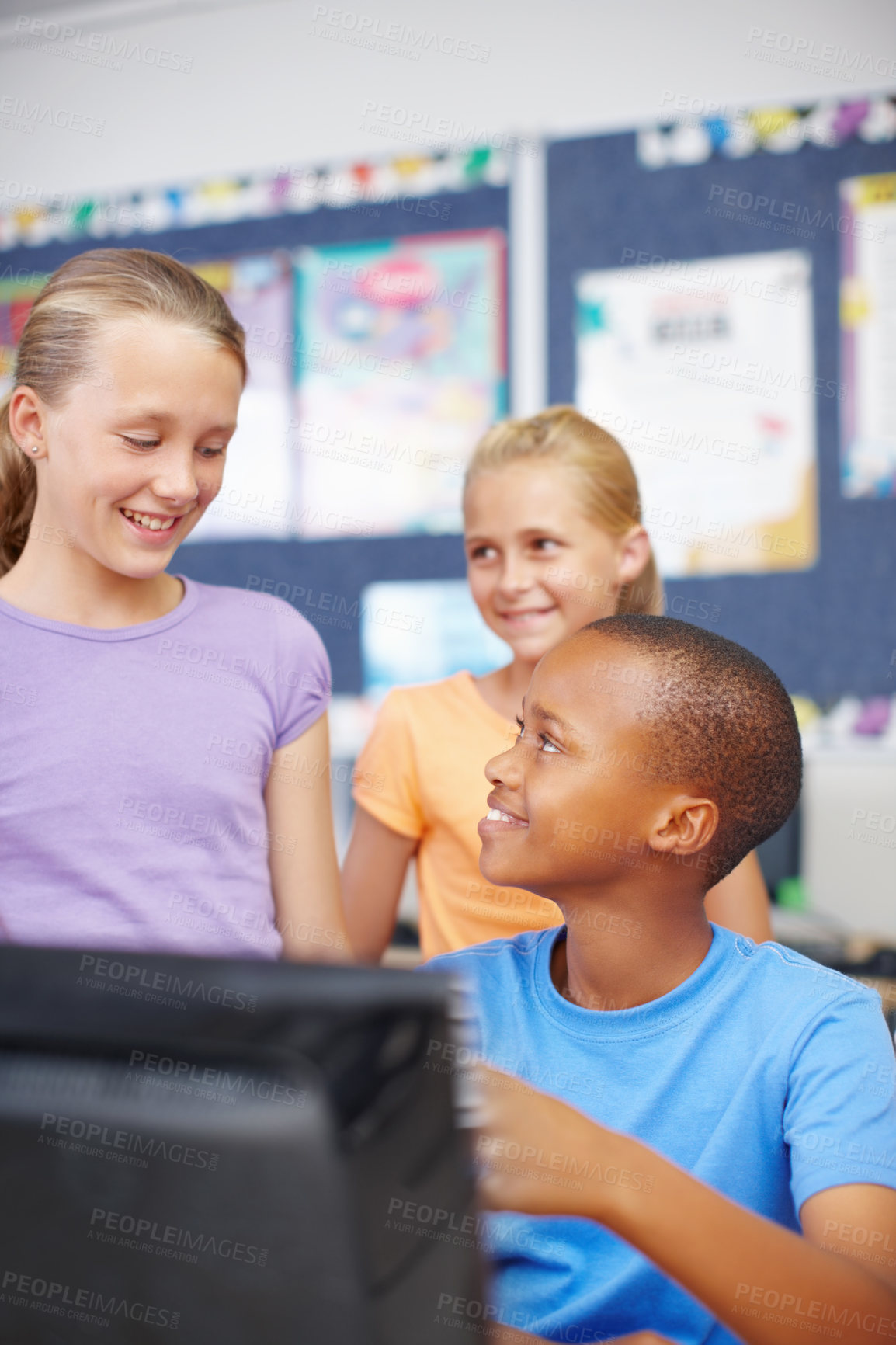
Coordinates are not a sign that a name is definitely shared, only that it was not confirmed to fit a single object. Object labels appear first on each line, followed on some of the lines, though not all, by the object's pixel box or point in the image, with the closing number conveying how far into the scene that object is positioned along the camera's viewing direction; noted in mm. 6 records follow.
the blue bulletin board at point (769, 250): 2561
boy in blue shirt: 564
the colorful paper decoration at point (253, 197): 2859
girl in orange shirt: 1303
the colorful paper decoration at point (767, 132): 2525
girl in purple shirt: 975
